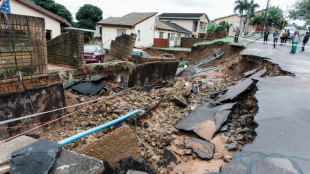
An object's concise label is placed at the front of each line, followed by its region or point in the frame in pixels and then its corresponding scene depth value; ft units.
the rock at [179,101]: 20.08
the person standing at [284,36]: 50.47
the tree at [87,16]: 106.42
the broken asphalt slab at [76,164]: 5.75
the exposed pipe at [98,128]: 9.50
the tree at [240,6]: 116.26
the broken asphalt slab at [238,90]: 16.44
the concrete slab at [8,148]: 6.06
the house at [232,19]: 137.59
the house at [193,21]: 116.67
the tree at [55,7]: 86.74
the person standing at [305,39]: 39.22
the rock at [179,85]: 24.61
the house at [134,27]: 76.79
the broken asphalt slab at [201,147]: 10.90
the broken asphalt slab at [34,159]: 5.49
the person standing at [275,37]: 45.40
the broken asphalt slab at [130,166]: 8.11
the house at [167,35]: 88.58
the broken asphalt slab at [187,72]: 35.45
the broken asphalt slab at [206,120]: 13.07
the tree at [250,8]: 115.75
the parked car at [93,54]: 31.96
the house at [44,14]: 46.36
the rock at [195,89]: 25.35
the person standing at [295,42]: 37.63
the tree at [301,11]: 153.69
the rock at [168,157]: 11.71
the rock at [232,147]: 10.17
